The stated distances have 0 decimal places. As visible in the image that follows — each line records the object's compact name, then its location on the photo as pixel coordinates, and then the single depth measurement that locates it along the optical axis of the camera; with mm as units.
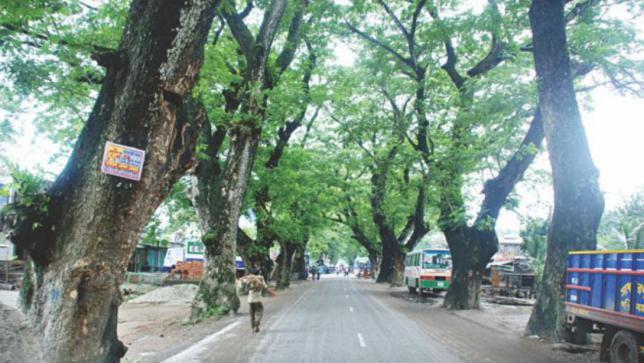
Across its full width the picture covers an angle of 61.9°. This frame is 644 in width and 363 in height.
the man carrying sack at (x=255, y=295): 13334
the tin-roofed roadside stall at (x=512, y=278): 31672
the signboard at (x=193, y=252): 48938
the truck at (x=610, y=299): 8328
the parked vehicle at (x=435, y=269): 30031
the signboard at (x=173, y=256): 51812
